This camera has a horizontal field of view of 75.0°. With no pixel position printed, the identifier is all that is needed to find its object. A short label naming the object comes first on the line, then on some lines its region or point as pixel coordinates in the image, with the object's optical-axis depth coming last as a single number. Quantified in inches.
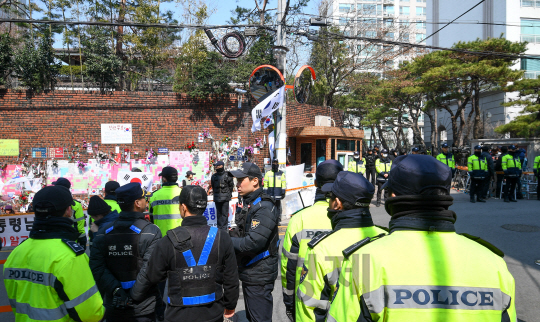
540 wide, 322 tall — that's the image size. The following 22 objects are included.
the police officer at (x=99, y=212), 177.2
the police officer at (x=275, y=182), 382.9
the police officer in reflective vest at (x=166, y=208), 219.5
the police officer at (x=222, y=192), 339.9
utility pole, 402.9
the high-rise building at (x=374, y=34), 952.9
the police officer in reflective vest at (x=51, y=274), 95.3
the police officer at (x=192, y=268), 105.3
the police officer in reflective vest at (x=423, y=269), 56.6
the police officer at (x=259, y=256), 134.3
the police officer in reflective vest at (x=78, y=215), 226.2
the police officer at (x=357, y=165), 463.8
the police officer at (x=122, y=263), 127.8
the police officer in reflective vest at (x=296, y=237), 121.3
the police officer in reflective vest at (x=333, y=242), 91.2
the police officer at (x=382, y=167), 461.4
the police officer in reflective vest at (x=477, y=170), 469.7
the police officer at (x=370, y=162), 547.2
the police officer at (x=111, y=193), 215.3
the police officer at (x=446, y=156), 462.2
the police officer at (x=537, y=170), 493.0
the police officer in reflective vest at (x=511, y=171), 478.0
